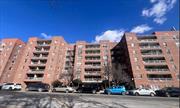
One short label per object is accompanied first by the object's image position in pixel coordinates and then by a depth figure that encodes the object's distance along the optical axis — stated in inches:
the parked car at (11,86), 688.5
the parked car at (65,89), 675.7
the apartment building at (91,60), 1107.9
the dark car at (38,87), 659.8
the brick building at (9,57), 1164.1
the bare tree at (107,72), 944.3
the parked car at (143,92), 622.9
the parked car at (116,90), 617.3
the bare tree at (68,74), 1090.7
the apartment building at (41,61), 1104.8
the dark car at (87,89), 655.8
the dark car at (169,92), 591.7
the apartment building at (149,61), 951.1
